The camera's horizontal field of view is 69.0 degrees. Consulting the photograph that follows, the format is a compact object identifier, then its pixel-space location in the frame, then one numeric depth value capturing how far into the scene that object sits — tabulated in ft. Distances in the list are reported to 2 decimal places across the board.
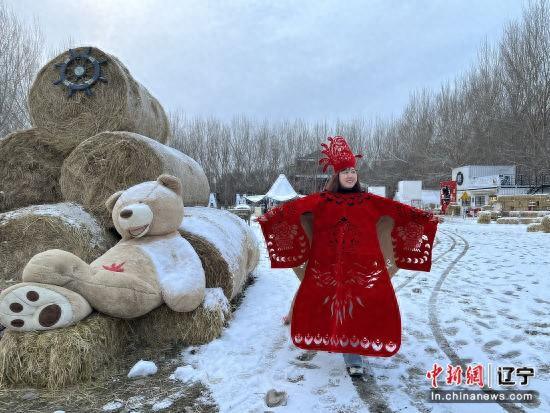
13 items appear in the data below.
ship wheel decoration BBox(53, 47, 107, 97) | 18.29
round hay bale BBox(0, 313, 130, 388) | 8.99
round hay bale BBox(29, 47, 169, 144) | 18.45
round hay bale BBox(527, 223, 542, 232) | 47.68
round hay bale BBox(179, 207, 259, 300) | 13.64
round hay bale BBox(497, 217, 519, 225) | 61.10
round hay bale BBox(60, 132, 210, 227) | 16.01
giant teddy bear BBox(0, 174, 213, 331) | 9.18
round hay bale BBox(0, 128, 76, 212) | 19.01
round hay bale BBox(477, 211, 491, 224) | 64.15
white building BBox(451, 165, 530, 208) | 91.91
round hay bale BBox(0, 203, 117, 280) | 14.83
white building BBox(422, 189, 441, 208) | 118.11
